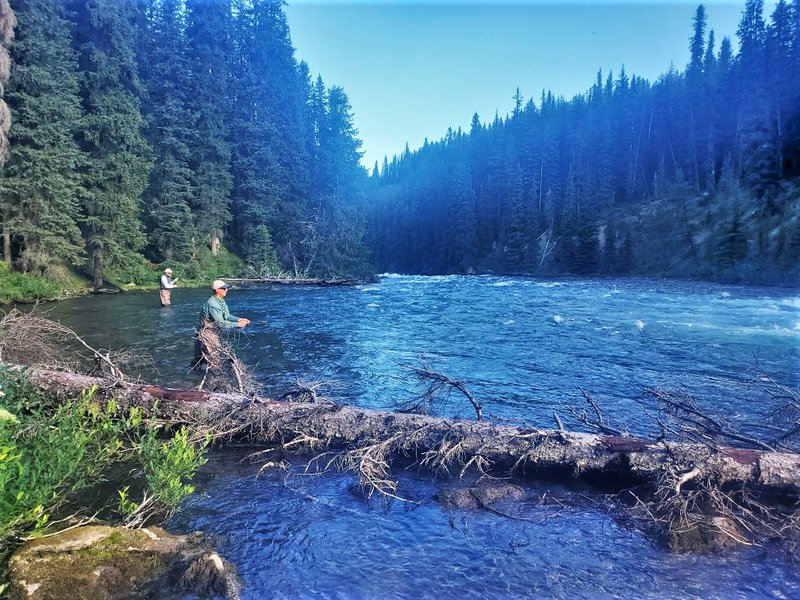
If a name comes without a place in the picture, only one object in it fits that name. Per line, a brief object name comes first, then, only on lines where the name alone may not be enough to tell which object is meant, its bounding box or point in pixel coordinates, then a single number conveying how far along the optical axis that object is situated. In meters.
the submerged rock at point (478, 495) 5.44
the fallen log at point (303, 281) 37.12
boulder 3.56
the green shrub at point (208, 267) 35.91
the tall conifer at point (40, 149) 23.05
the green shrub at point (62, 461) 3.68
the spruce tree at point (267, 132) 45.00
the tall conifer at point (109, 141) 27.80
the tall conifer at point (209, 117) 39.56
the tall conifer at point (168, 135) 35.72
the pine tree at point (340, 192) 47.66
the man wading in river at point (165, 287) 21.55
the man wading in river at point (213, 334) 9.16
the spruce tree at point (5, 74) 21.77
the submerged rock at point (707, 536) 4.57
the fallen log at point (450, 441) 5.29
